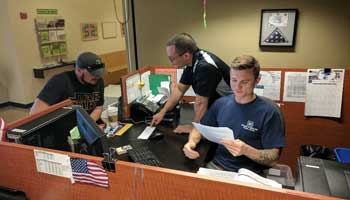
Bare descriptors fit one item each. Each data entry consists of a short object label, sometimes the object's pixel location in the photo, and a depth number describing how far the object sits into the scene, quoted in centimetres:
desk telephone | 245
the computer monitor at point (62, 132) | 108
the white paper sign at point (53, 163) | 94
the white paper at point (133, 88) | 244
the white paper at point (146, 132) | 209
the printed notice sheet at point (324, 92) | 256
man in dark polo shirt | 204
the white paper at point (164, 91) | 272
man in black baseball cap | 201
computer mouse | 206
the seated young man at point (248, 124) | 148
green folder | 279
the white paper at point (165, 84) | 279
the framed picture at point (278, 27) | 308
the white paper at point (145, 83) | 272
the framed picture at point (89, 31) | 575
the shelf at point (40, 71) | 482
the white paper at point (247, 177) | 86
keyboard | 163
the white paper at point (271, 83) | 272
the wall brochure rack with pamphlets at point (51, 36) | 482
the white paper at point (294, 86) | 266
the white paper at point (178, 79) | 290
